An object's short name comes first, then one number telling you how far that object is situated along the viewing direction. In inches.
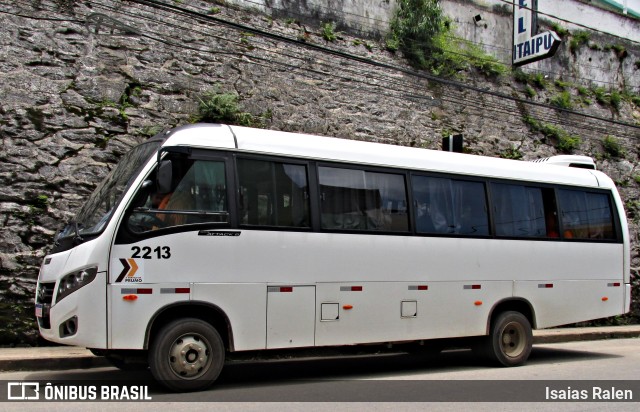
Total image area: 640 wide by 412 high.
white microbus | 274.2
